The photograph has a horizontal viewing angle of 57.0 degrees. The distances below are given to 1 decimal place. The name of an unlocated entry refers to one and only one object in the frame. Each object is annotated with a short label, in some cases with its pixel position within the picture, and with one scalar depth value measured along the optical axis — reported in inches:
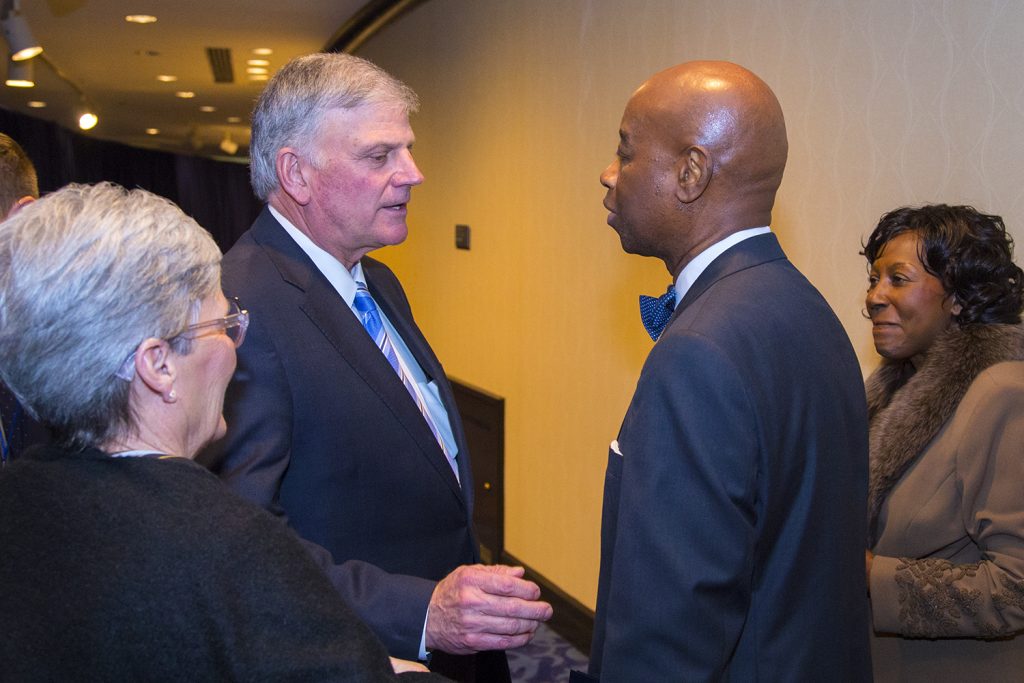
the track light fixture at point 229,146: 685.7
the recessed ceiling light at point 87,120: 431.8
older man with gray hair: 60.9
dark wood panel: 186.1
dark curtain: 413.4
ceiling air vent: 337.1
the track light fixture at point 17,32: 199.5
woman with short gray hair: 38.9
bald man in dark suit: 52.7
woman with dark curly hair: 75.6
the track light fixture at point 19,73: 244.5
